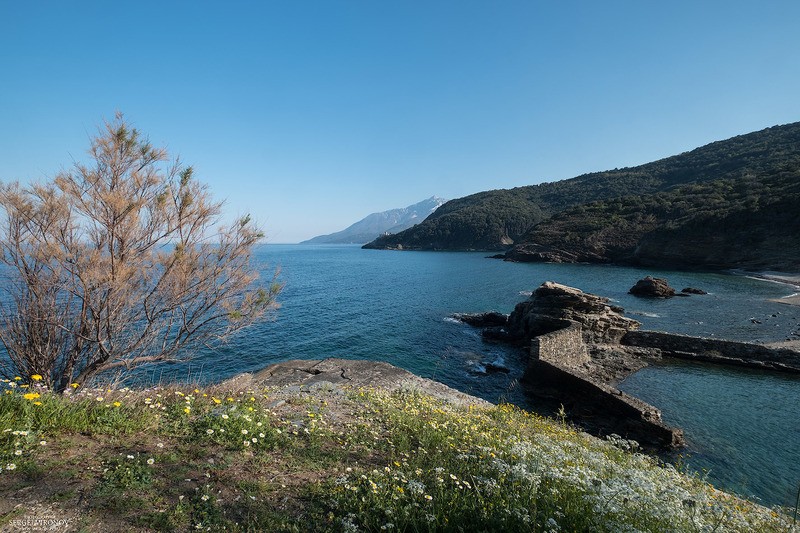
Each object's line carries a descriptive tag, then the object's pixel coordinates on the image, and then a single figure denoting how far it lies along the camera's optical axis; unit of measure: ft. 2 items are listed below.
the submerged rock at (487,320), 103.04
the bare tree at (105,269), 26.35
